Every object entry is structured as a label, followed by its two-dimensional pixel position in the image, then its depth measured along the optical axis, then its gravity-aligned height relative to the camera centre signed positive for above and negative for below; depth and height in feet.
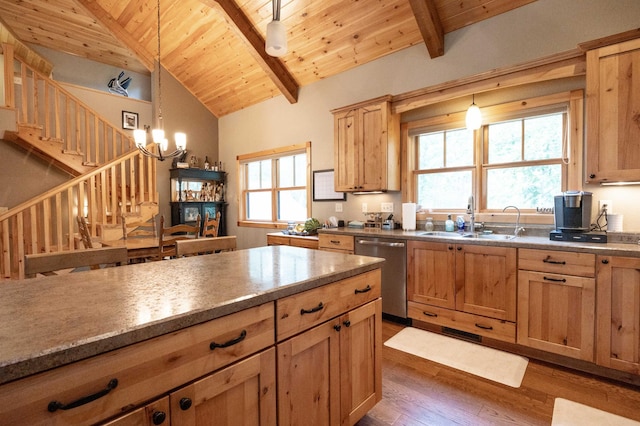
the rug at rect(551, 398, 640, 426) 5.76 -4.16
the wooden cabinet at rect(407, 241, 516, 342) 8.33 -2.45
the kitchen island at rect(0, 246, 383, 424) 2.32 -1.22
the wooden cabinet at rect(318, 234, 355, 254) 11.59 -1.47
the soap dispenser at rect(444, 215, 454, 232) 11.16 -0.76
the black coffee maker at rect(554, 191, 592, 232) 8.07 -0.21
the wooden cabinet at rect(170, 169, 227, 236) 18.17 +0.78
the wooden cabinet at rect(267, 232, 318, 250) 13.19 -1.56
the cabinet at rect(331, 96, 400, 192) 11.68 +2.35
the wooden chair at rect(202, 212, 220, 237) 12.18 -0.85
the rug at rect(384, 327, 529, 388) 7.44 -4.13
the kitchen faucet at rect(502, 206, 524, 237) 9.70 -0.79
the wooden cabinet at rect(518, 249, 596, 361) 7.21 -2.45
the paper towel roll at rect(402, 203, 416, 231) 11.71 -0.43
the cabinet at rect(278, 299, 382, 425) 4.09 -2.51
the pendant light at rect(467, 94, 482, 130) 9.48 +2.69
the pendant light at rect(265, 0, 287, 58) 6.61 +3.74
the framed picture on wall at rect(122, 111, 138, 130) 18.76 +5.47
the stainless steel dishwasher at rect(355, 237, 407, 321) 10.32 -2.31
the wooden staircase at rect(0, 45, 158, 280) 11.59 +2.20
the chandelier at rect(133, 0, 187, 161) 11.26 +2.55
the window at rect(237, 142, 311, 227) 16.67 +1.23
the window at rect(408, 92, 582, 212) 9.53 +1.62
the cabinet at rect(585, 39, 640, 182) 7.31 +2.23
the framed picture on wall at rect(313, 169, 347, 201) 14.52 +0.90
